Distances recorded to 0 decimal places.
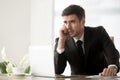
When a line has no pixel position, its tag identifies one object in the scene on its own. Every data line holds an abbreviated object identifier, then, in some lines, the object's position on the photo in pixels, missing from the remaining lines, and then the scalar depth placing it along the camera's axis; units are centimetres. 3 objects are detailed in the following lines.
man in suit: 295
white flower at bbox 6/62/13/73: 296
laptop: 278
